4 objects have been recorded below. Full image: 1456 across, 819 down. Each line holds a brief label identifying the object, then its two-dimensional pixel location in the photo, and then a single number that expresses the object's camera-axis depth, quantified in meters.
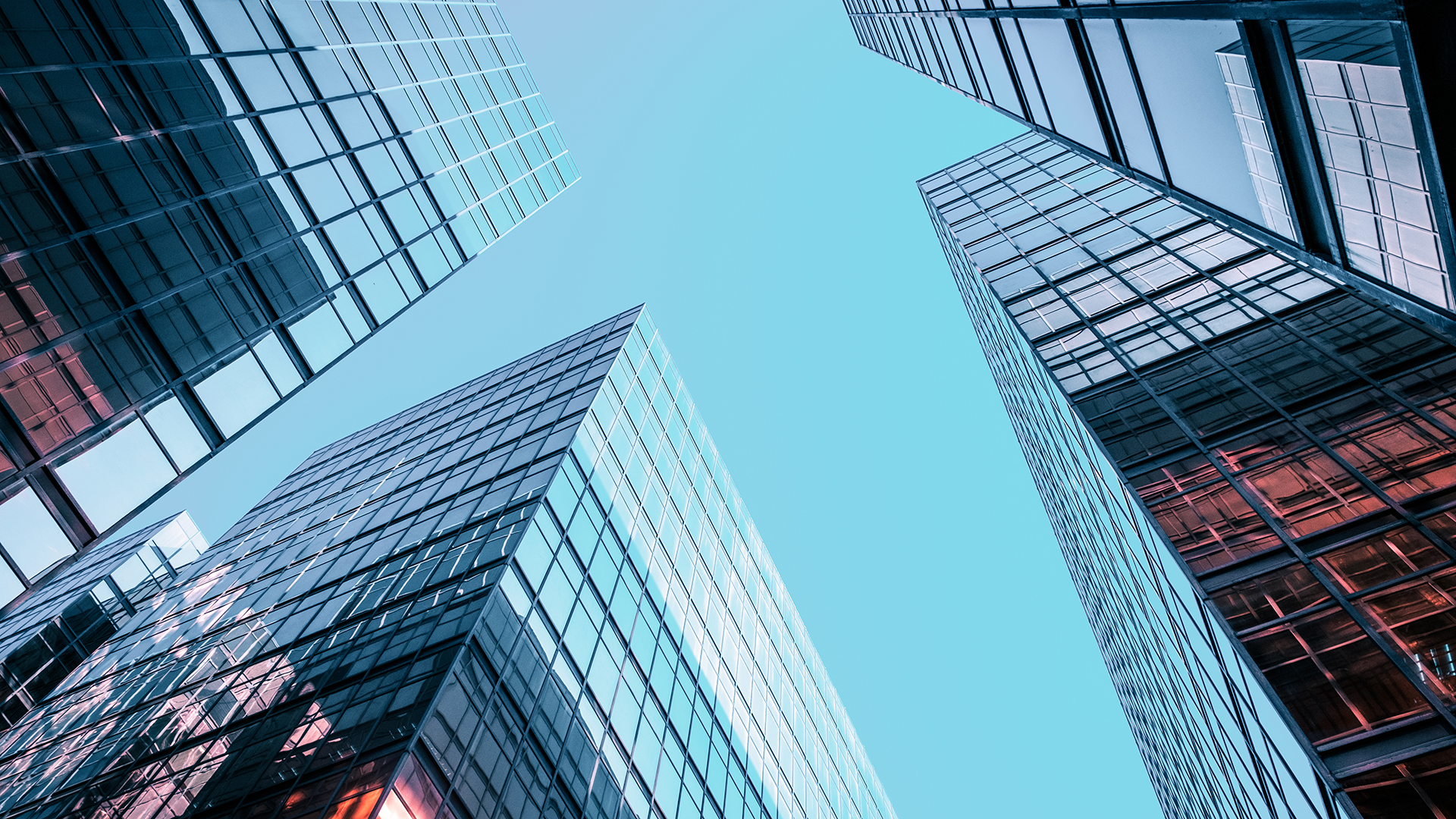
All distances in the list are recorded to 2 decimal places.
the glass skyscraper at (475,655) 15.80
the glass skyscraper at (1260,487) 10.78
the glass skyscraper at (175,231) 12.04
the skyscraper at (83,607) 32.09
